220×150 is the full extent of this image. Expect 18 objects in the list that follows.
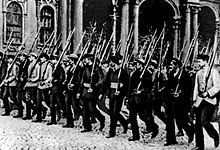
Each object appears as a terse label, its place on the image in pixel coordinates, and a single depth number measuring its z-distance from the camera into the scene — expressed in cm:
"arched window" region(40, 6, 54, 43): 1688
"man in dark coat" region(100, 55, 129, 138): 831
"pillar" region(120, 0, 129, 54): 1948
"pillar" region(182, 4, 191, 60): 2150
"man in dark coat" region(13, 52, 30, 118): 1063
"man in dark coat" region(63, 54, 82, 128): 952
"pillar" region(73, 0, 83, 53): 1733
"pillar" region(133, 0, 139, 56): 1955
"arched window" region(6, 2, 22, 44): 1612
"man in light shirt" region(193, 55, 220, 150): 680
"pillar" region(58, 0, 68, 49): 1713
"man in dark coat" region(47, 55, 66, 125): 987
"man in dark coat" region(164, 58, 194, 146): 780
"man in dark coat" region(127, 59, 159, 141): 796
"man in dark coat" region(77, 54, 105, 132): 901
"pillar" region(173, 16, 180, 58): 2161
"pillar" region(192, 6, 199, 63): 2161
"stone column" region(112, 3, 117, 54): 1934
